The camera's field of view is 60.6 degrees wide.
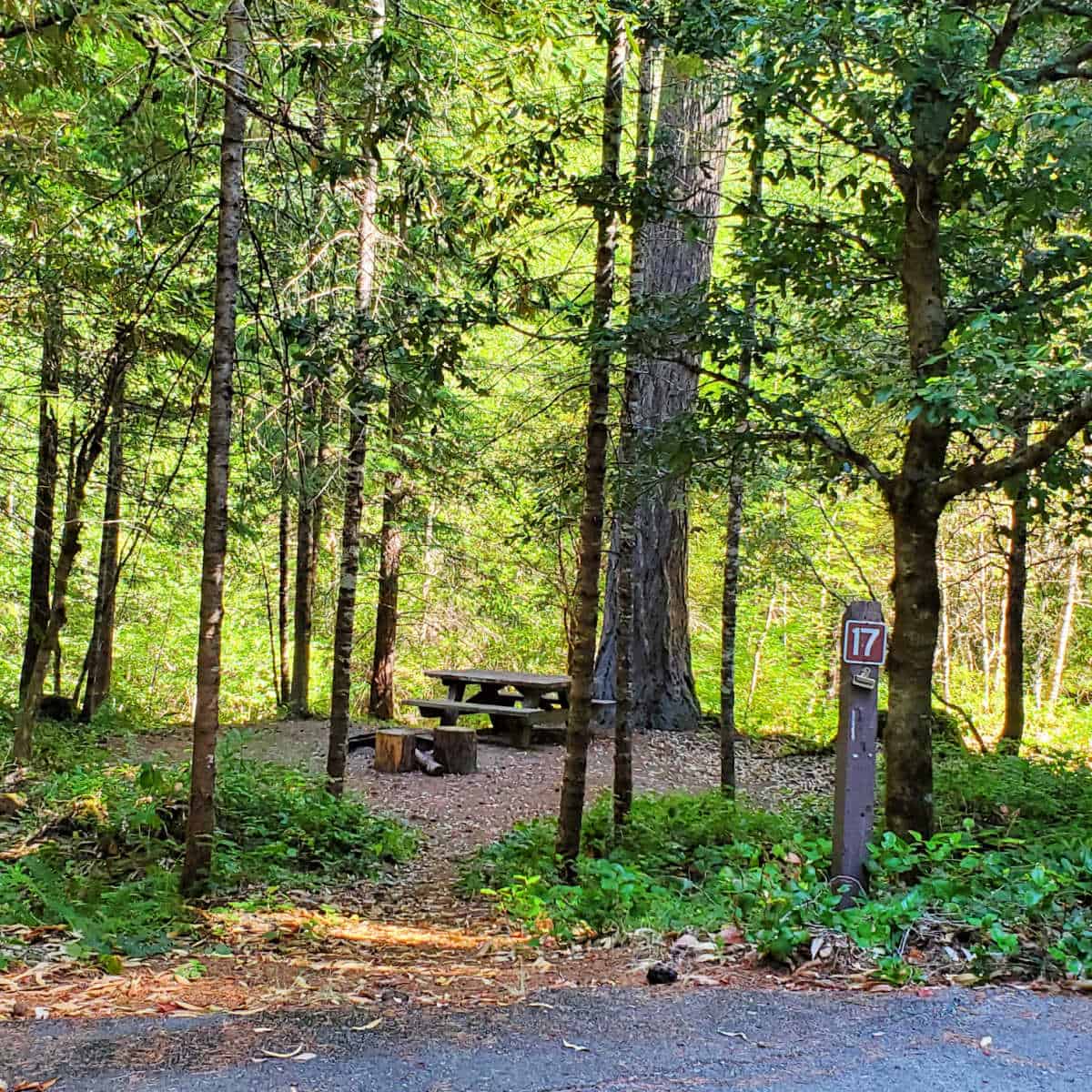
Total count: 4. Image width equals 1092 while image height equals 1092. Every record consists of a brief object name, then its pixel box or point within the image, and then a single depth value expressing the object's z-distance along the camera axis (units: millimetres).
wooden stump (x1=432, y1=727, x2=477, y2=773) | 10883
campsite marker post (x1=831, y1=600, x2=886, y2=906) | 4715
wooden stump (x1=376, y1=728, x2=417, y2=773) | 10945
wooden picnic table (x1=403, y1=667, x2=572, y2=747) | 12289
